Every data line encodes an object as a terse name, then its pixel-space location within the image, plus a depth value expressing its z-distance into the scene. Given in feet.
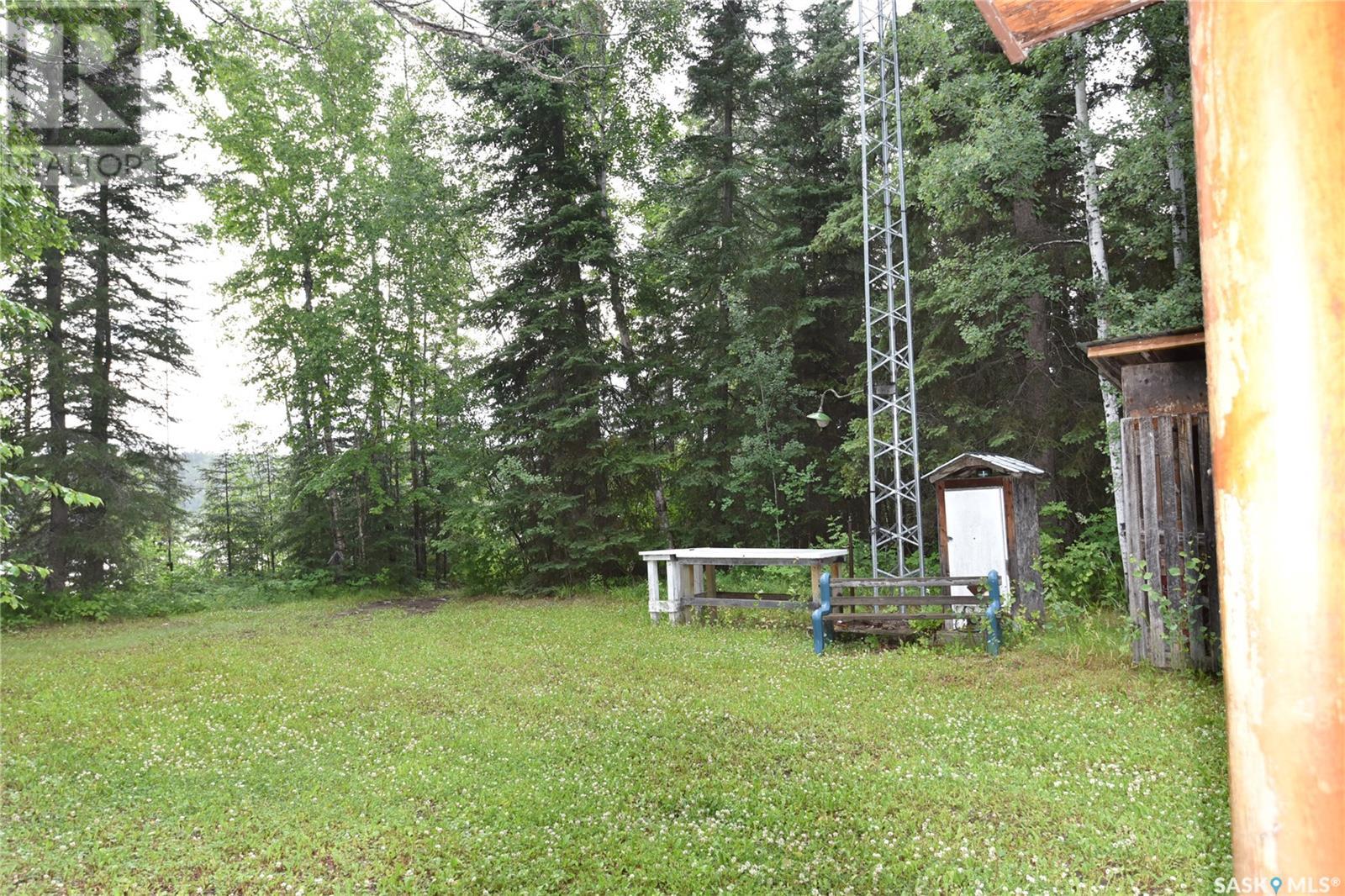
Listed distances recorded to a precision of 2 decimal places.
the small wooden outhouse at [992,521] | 29.55
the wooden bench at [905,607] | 27.07
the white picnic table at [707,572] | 33.96
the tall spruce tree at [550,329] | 52.44
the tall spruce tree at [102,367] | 49.24
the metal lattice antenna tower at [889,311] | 33.86
